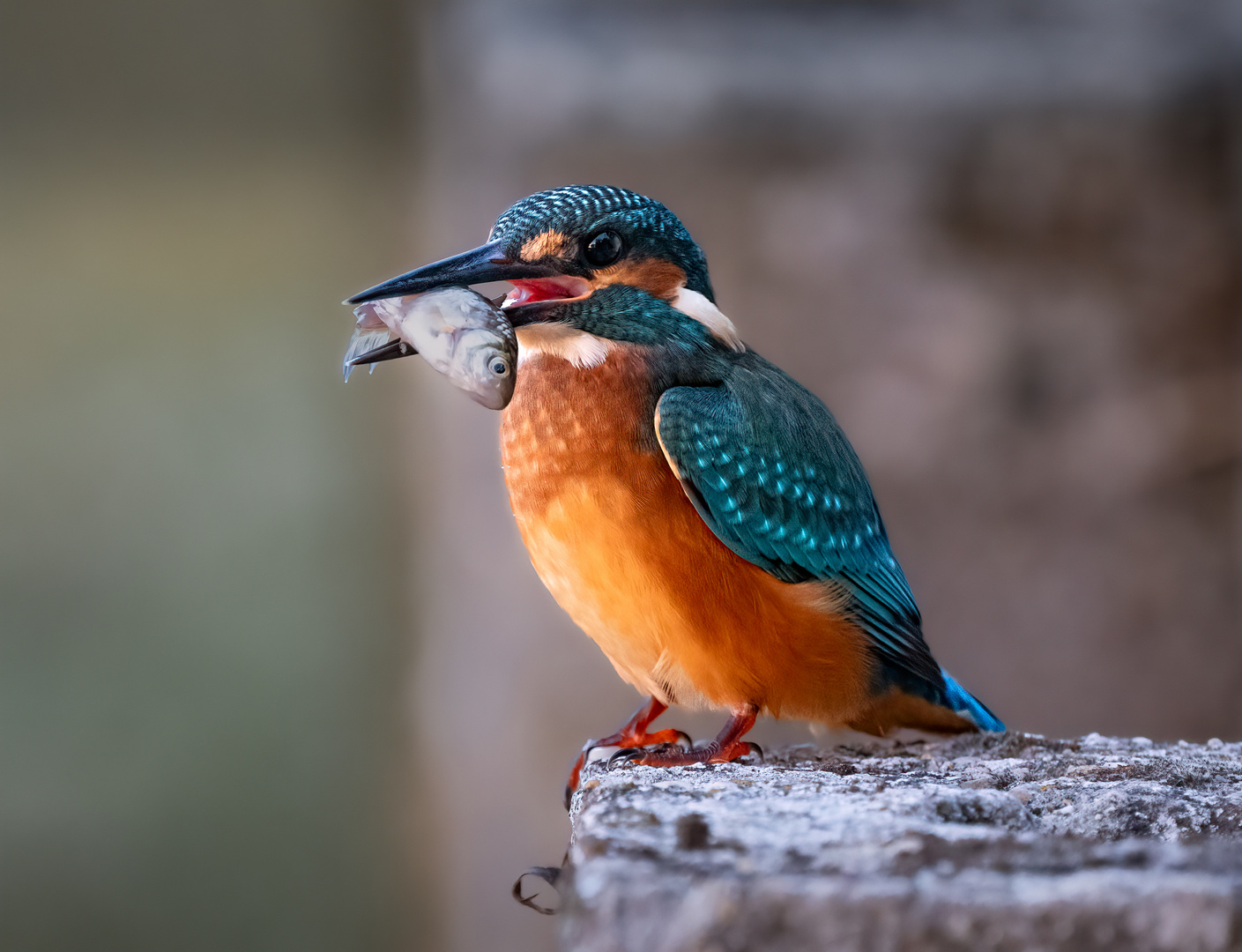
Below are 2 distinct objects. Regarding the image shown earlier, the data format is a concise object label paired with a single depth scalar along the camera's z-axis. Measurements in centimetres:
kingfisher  395
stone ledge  386
